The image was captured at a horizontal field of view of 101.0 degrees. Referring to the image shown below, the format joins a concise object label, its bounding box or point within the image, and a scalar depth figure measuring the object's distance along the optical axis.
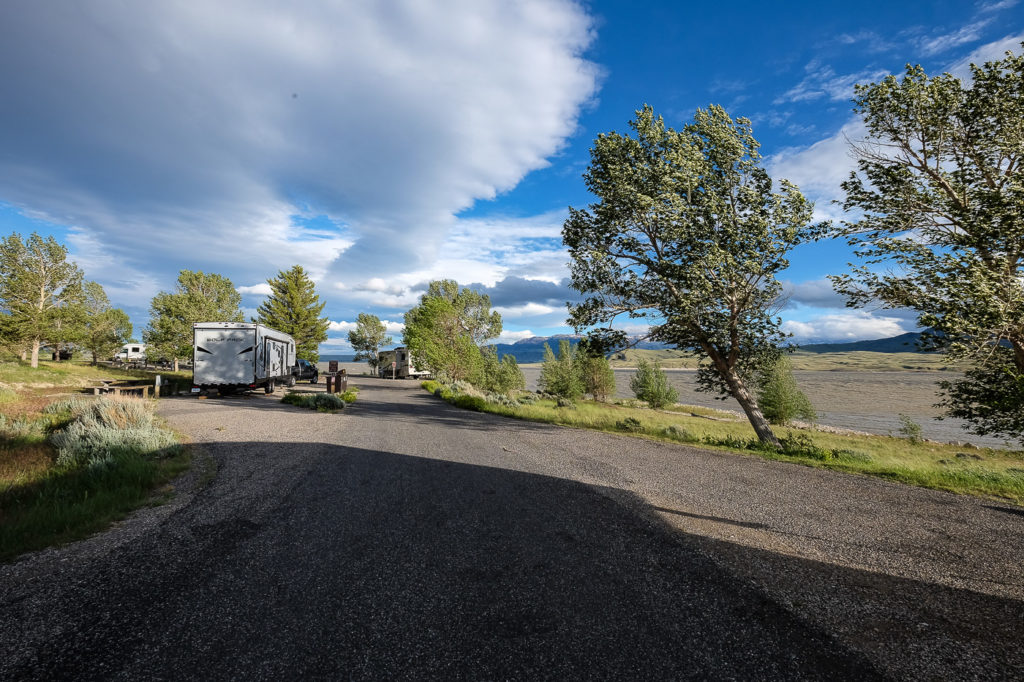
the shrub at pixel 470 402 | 20.65
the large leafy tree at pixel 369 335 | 84.50
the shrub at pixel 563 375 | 44.11
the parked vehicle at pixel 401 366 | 49.59
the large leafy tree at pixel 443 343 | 38.09
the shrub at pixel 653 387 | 50.41
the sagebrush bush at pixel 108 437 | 7.54
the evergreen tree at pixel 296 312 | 50.25
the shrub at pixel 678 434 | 13.71
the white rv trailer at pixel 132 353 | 58.66
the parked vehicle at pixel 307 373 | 35.04
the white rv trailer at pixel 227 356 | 20.27
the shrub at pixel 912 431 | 26.86
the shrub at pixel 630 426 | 14.84
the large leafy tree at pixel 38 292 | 30.78
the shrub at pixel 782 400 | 37.69
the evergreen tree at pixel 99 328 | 40.78
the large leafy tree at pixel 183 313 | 40.47
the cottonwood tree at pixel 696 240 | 12.82
